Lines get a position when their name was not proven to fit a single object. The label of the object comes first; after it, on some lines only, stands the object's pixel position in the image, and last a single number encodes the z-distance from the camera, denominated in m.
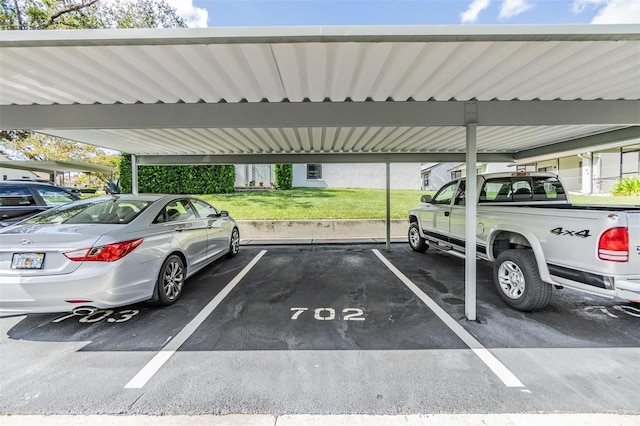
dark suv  5.85
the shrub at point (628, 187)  12.45
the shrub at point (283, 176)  17.52
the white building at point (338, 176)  20.25
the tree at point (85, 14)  11.39
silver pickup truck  2.65
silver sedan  2.92
